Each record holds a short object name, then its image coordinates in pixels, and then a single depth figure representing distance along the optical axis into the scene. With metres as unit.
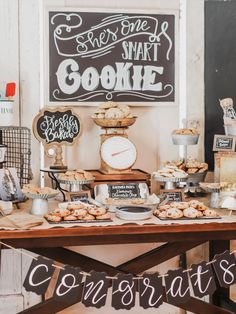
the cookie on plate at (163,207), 3.02
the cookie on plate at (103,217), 2.89
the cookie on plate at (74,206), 2.93
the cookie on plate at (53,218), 2.85
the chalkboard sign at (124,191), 3.20
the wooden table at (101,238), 2.76
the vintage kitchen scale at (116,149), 3.36
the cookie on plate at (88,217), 2.88
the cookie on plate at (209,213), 2.99
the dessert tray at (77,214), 2.86
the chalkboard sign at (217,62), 3.81
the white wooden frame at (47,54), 3.63
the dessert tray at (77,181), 3.16
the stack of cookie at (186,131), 3.49
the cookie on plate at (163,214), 2.95
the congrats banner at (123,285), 2.63
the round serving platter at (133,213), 2.88
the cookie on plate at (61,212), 2.88
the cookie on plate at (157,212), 3.00
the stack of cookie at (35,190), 3.00
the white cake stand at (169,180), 3.25
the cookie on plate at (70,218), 2.86
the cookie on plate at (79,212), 2.89
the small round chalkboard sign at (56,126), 3.35
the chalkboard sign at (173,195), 3.22
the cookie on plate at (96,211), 2.90
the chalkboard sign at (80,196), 3.12
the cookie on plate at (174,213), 2.94
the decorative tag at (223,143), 3.44
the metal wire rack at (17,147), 3.53
